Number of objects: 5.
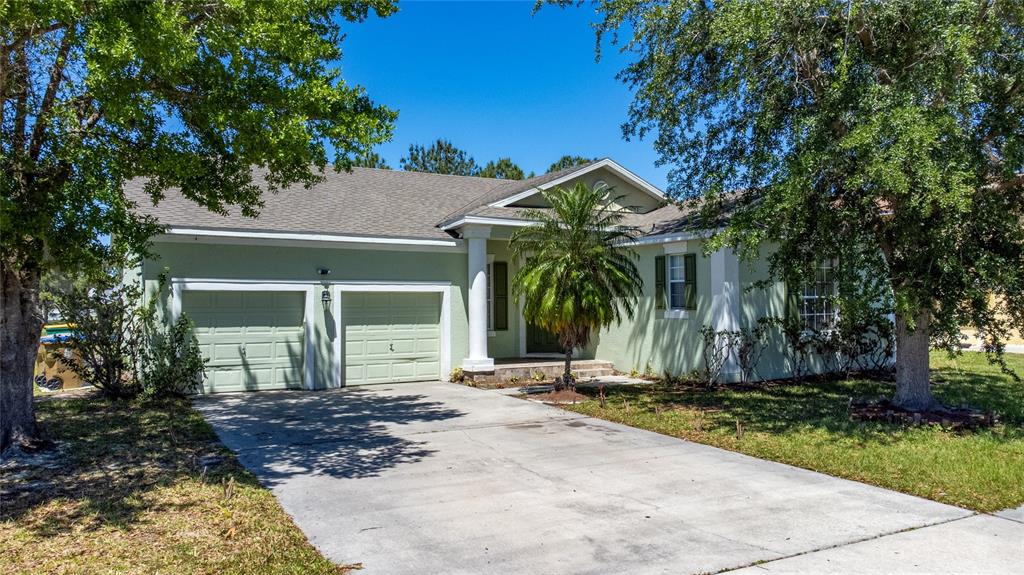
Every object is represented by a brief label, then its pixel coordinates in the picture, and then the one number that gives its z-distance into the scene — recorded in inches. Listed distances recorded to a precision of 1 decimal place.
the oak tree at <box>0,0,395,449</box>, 236.5
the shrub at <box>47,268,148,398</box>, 442.0
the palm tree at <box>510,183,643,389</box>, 460.1
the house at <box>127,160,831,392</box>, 498.3
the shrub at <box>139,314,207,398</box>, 444.1
